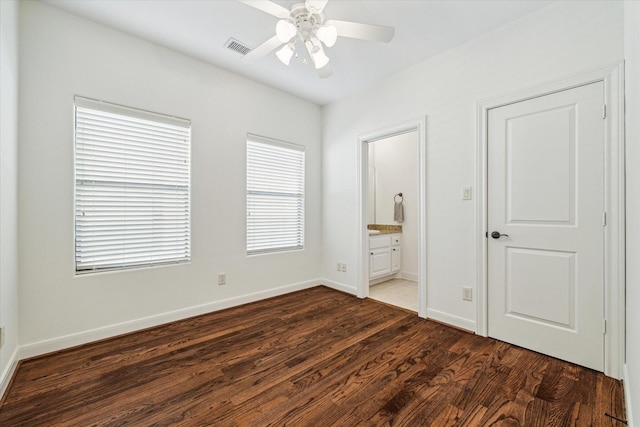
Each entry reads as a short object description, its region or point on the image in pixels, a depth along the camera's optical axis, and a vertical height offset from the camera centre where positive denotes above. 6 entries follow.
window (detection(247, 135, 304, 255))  3.41 +0.21
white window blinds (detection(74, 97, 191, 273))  2.31 +0.22
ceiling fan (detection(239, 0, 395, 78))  1.75 +1.24
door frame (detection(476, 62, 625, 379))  1.79 -0.03
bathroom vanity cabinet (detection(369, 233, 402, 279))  4.03 -0.67
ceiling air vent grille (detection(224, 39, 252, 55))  2.59 +1.61
